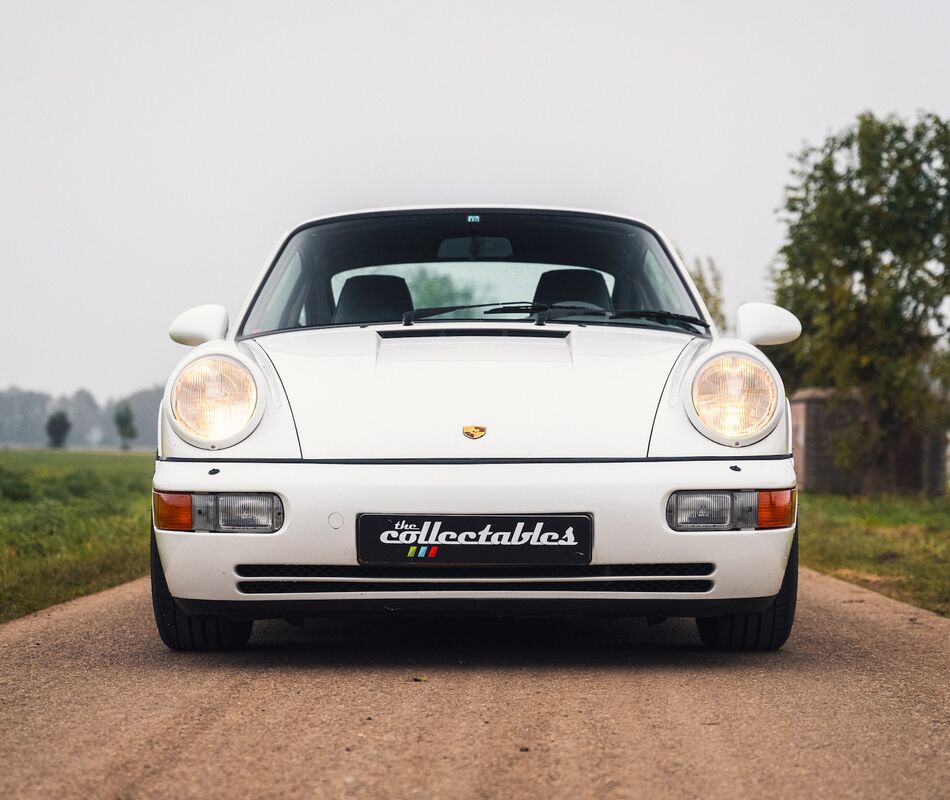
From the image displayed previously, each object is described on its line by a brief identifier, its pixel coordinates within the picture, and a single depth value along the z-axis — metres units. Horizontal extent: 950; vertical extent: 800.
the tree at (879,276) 22.20
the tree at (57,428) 126.00
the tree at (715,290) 35.88
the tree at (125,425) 144.88
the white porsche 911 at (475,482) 3.71
